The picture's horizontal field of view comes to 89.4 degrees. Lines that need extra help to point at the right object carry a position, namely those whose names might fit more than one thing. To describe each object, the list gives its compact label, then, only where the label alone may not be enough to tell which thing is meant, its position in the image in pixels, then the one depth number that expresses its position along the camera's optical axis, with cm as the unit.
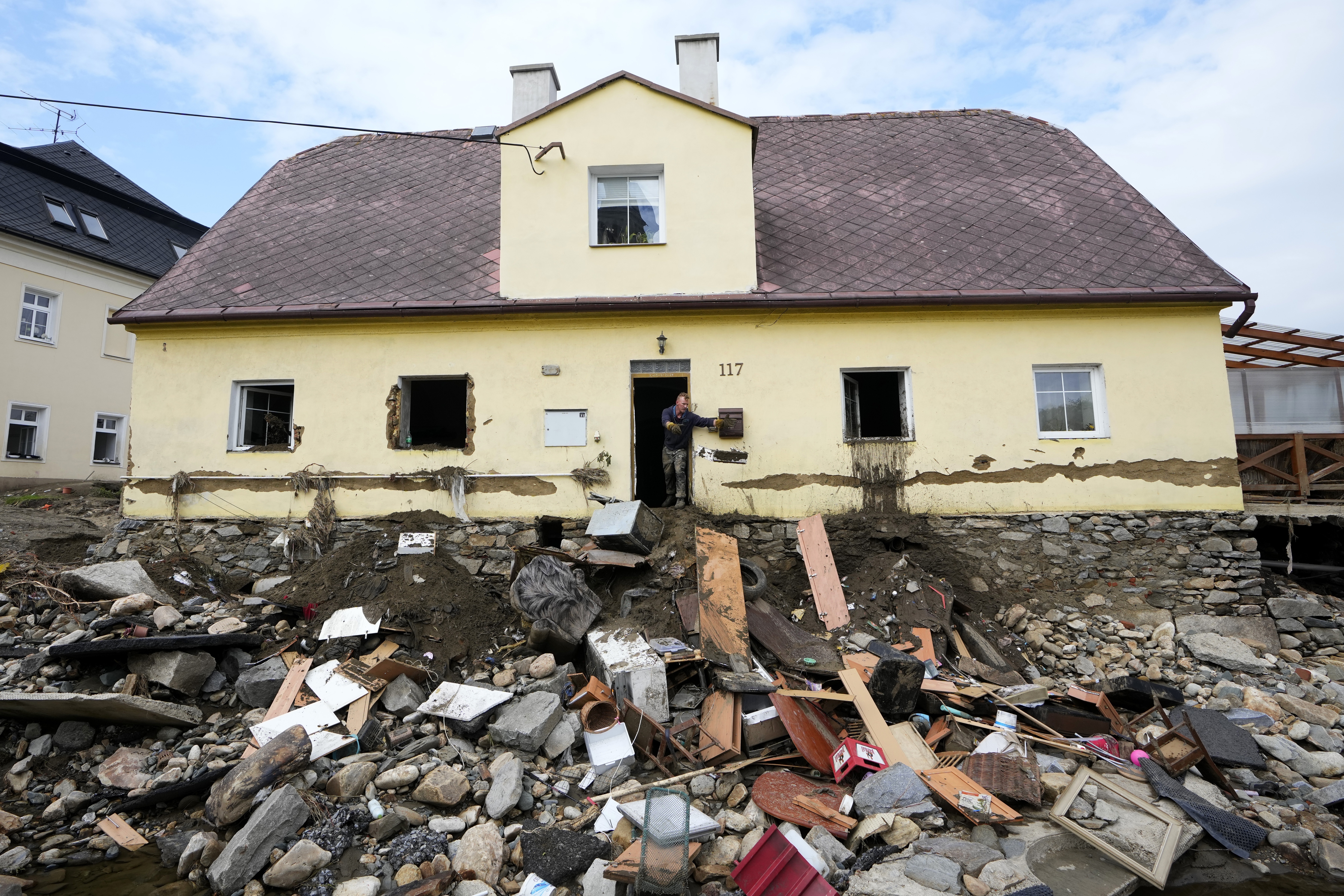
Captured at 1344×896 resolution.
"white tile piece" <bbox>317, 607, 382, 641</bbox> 648
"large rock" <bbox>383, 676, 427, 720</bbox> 572
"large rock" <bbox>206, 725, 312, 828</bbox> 446
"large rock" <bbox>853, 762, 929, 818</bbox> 459
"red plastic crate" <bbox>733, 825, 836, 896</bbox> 375
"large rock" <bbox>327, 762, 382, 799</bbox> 464
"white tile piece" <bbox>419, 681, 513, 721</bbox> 543
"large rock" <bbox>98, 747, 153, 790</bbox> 486
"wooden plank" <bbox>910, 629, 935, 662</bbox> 659
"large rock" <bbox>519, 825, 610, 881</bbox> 396
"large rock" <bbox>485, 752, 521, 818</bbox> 446
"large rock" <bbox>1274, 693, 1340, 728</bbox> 591
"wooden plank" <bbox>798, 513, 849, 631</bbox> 729
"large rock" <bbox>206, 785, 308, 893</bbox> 395
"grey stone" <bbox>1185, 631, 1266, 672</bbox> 696
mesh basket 369
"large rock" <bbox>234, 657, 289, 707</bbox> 582
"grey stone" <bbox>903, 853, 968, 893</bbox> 379
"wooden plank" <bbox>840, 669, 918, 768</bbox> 517
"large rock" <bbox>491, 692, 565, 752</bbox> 511
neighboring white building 1628
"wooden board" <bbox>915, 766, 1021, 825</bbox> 446
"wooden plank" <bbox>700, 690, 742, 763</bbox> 512
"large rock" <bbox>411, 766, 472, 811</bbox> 455
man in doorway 834
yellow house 841
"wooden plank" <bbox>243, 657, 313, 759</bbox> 571
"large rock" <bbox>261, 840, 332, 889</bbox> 393
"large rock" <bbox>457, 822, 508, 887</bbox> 395
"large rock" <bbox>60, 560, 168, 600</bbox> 688
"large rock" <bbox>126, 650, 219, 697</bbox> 564
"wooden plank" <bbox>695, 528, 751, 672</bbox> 611
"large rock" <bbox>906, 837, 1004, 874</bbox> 402
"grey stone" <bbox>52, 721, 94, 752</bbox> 514
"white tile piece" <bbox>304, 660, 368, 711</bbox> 570
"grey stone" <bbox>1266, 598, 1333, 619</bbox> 772
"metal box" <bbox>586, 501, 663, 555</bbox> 718
